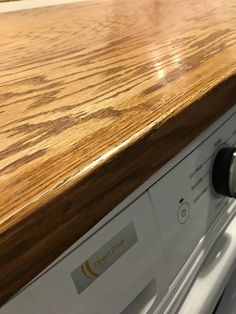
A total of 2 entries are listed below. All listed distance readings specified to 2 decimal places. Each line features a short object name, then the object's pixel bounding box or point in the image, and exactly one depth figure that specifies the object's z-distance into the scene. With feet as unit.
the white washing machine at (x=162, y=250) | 0.68
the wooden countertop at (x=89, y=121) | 0.53
